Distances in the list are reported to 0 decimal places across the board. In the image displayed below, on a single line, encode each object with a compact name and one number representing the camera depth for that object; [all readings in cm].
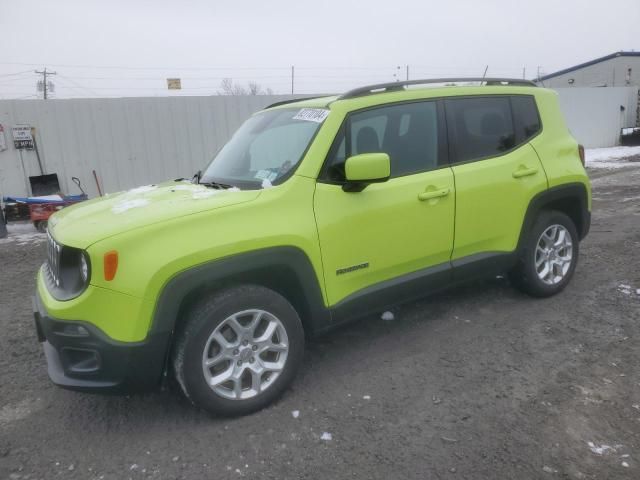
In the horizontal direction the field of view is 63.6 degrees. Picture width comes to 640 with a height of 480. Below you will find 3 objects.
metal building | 2823
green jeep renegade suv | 263
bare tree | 3391
